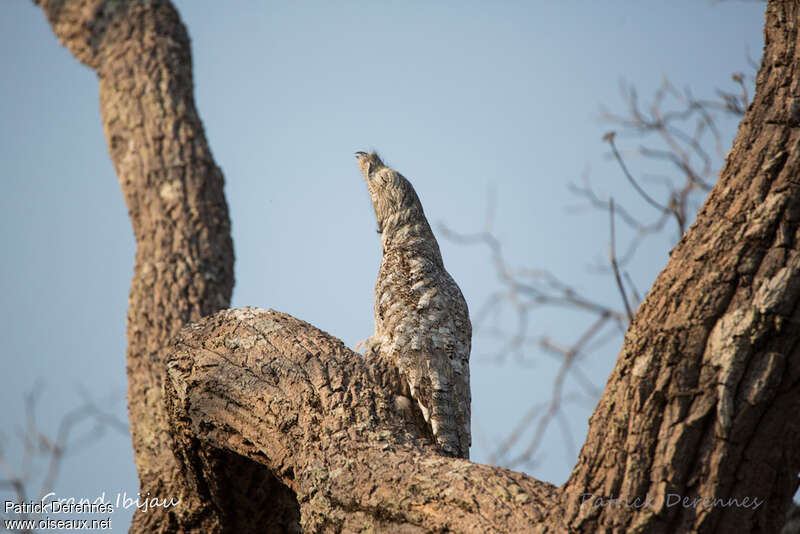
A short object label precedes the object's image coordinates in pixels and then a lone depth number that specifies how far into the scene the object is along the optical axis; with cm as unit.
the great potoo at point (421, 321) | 2306
